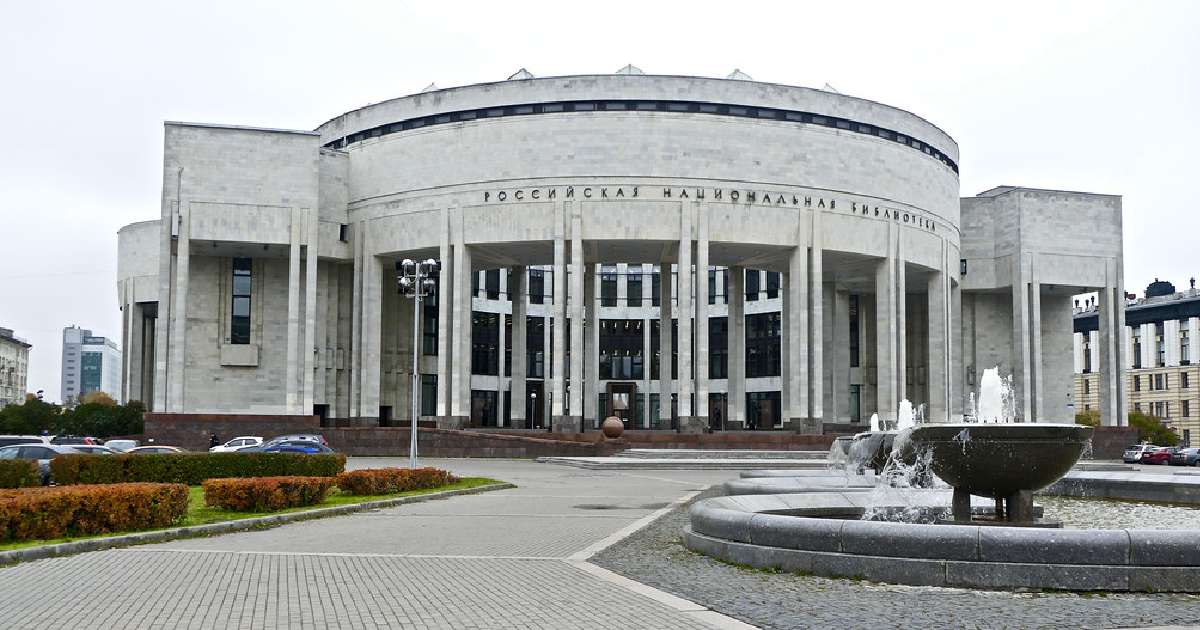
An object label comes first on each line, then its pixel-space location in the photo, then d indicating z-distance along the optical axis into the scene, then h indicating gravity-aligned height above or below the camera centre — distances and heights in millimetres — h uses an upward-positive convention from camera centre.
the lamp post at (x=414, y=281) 33219 +3313
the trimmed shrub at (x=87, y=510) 15469 -1781
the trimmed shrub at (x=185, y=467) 25422 -1876
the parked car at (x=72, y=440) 40009 -1911
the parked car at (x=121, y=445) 44719 -2257
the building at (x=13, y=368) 145875 +2948
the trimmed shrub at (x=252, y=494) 20328 -1913
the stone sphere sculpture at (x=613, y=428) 51750 -1690
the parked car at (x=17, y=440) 35203 -1628
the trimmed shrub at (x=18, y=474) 23281 -1779
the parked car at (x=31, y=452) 30252 -1729
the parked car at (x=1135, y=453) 61250 -3274
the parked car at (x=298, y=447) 37375 -1952
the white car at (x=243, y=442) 43938 -2107
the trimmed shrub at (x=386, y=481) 24734 -2084
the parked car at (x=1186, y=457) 57250 -3274
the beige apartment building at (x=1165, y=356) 96812 +3426
